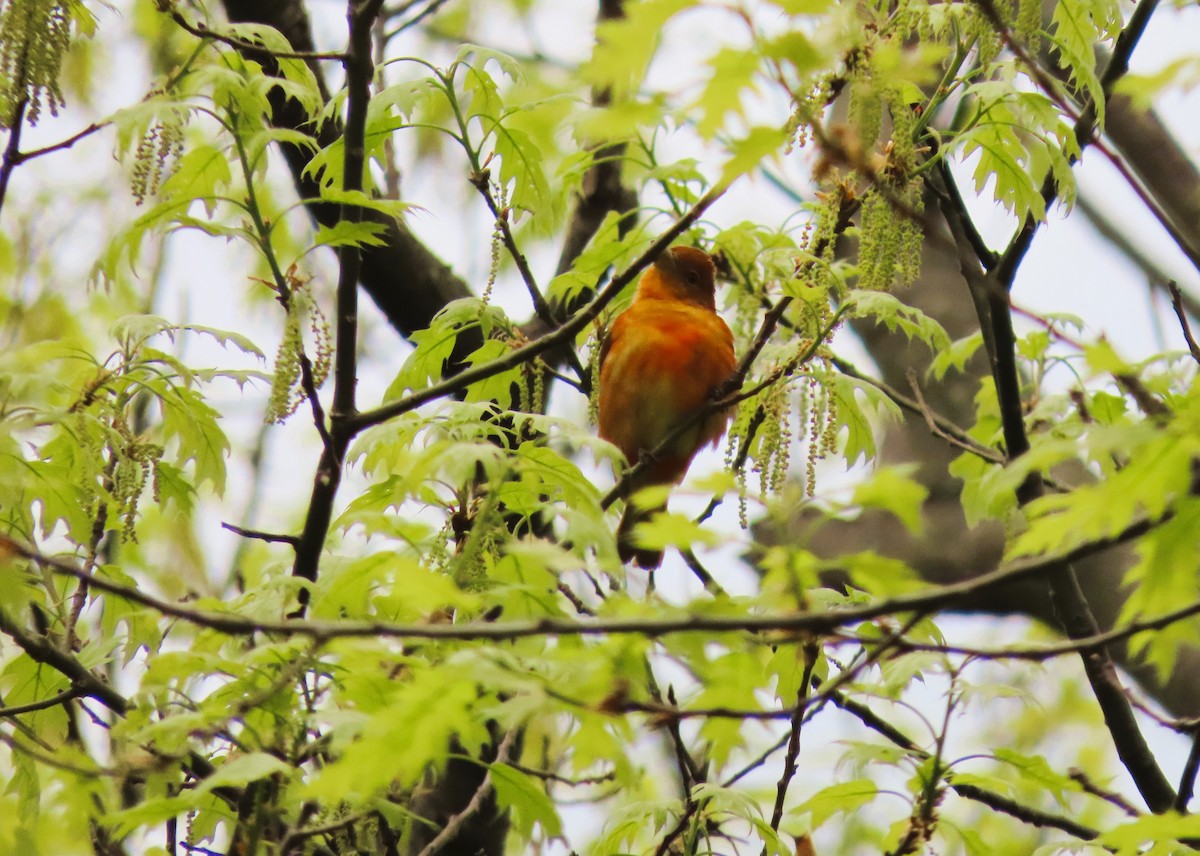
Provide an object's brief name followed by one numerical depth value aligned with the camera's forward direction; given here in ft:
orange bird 32.55
